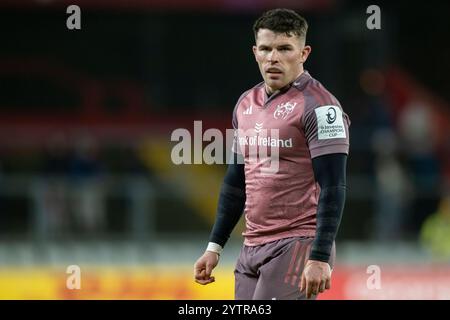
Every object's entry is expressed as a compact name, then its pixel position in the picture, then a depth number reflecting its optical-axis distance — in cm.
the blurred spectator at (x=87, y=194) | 1334
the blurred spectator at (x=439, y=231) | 1409
